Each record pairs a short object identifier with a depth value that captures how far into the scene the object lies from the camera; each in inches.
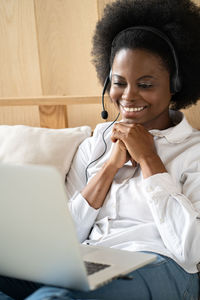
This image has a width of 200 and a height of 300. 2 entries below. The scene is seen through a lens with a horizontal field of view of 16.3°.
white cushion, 70.7
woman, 56.8
